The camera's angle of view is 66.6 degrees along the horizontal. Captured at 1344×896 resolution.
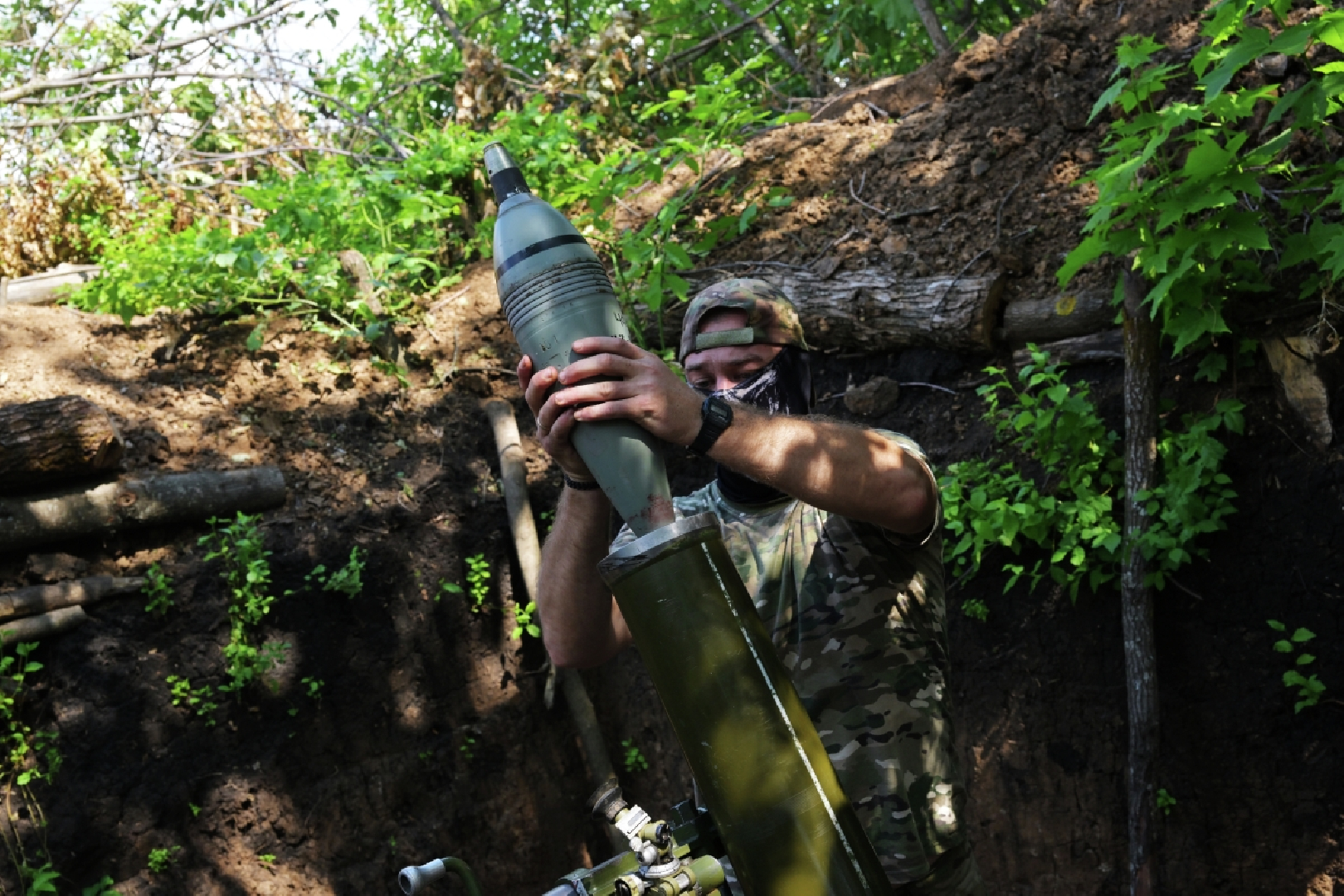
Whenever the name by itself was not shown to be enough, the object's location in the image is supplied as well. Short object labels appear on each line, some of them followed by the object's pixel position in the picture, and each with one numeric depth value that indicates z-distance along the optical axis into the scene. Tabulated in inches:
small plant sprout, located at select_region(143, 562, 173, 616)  177.8
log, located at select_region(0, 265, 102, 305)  243.3
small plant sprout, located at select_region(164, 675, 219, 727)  171.5
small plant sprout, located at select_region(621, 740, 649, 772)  205.9
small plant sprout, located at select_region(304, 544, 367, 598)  188.2
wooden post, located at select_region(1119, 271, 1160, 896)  142.9
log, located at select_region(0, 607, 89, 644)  163.2
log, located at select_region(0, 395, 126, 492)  171.2
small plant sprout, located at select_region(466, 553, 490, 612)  204.8
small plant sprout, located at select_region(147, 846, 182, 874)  162.2
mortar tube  51.6
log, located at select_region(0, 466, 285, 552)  171.9
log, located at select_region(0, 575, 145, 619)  165.5
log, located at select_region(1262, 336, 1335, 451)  139.9
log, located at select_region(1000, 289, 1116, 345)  169.2
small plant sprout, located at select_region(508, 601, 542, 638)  204.5
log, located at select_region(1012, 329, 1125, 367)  165.9
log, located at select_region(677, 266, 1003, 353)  181.3
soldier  66.8
